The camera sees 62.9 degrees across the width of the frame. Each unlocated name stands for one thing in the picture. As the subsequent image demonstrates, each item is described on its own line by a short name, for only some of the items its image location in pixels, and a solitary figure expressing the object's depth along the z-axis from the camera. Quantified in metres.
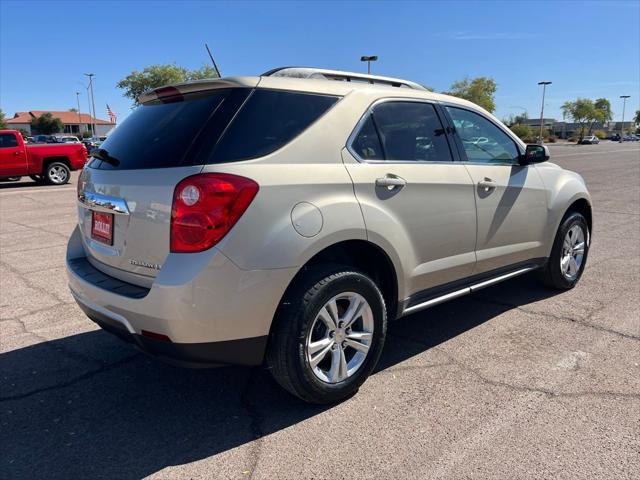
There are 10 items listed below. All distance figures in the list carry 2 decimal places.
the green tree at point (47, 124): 93.31
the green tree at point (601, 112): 123.27
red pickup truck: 15.56
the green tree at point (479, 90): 90.86
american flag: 54.30
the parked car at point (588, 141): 88.56
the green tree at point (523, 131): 79.88
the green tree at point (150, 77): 67.19
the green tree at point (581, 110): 122.00
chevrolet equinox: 2.56
